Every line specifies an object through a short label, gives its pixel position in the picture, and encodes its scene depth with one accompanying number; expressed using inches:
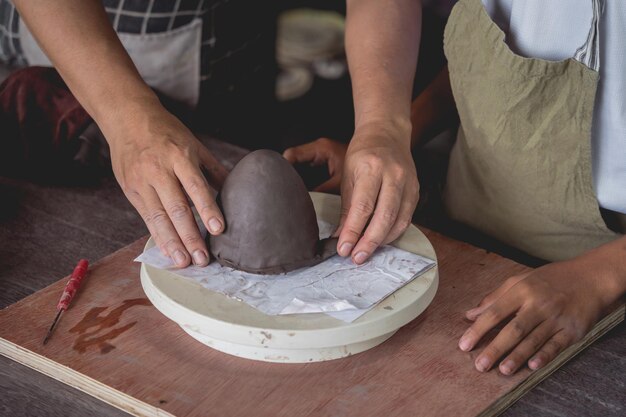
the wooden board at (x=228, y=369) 44.5
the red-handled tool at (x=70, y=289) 47.9
